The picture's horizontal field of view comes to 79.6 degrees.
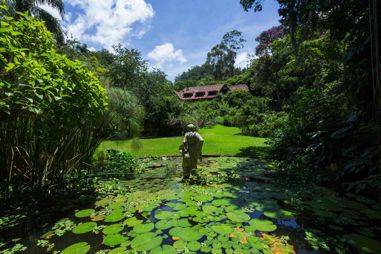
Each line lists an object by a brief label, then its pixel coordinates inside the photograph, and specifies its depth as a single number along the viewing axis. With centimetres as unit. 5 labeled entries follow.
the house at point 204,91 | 4348
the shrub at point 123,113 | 812
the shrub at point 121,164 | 729
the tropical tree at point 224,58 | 5678
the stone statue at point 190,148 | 635
